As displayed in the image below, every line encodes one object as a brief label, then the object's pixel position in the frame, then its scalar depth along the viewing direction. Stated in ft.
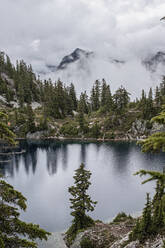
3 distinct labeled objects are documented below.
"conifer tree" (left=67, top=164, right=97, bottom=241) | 74.13
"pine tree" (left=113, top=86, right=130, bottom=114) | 304.50
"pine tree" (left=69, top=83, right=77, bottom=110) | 416.46
